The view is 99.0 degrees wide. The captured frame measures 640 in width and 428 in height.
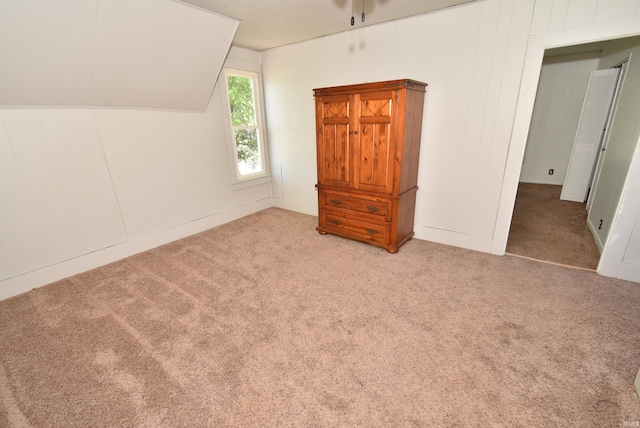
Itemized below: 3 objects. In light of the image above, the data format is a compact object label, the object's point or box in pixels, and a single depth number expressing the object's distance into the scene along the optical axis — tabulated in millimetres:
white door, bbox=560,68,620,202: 4094
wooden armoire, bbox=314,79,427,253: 2613
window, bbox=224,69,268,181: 3838
